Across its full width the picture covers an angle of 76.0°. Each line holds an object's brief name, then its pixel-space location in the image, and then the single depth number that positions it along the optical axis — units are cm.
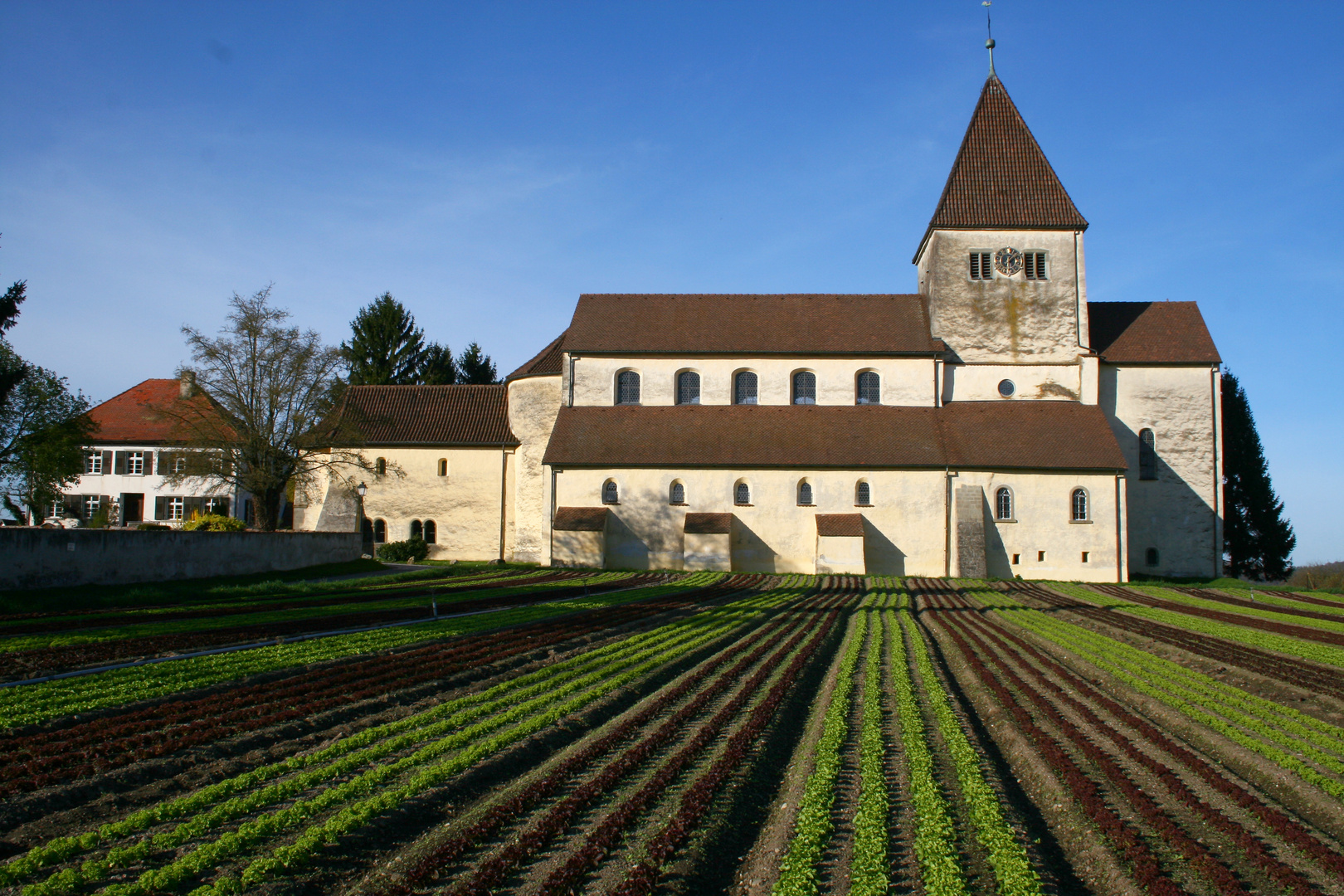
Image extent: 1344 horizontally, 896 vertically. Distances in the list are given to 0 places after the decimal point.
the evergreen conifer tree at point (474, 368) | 6469
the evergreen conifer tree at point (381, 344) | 6044
